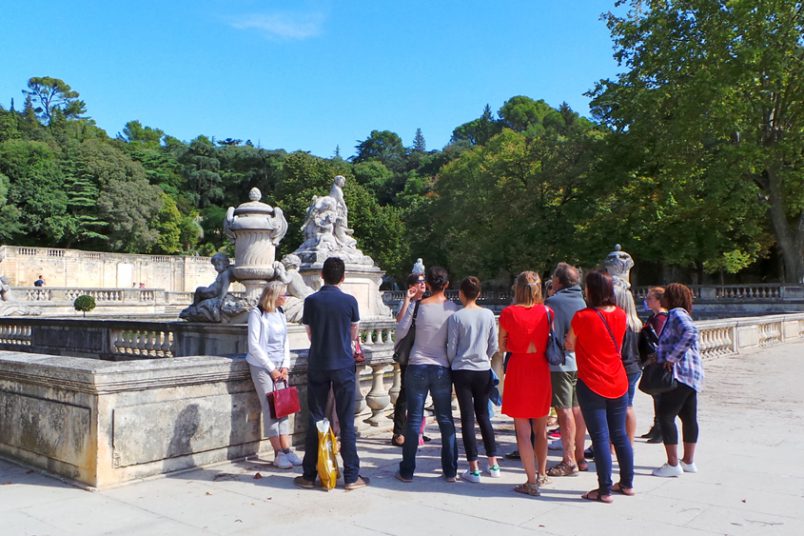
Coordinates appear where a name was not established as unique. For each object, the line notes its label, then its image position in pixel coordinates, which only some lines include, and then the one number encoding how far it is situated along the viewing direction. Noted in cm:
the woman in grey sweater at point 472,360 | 534
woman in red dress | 511
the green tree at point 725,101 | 2574
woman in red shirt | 499
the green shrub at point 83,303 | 2919
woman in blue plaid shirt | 548
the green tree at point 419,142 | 12689
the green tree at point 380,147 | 9720
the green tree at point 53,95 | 8213
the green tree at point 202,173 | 6988
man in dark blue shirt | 520
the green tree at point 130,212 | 5394
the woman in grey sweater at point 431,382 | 532
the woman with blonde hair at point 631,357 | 573
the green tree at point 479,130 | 9232
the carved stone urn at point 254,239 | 1239
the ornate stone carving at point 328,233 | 1825
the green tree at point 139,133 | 9344
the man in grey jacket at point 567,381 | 558
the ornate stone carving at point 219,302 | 1185
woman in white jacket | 570
